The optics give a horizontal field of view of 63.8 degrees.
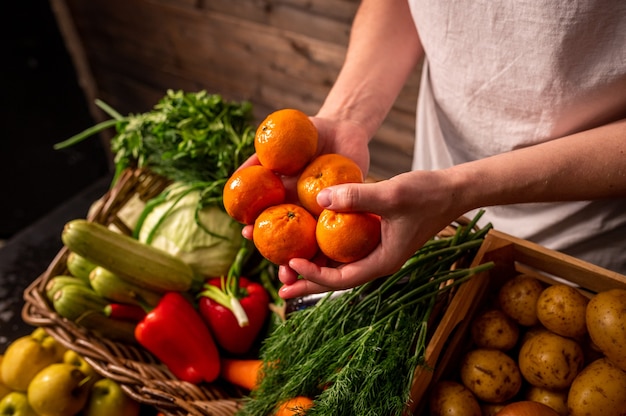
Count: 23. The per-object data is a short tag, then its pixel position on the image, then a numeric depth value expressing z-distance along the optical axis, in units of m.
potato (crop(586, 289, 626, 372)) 0.85
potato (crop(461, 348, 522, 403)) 0.96
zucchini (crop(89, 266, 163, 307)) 1.34
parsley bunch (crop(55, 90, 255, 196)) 1.44
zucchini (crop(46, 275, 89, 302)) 1.36
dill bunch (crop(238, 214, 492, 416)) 0.89
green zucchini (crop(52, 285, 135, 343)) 1.30
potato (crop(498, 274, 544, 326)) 1.01
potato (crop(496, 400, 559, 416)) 0.85
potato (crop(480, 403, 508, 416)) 0.98
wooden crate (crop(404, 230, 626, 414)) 0.96
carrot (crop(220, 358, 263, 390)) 1.27
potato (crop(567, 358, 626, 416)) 0.85
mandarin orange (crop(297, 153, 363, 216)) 0.88
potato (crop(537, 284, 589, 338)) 0.94
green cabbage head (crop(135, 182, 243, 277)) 1.47
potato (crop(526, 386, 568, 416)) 0.94
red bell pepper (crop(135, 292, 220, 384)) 1.28
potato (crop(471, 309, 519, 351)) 1.00
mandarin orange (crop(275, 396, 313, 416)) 0.93
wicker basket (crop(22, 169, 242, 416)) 1.14
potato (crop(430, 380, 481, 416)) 0.93
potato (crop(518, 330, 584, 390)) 0.92
